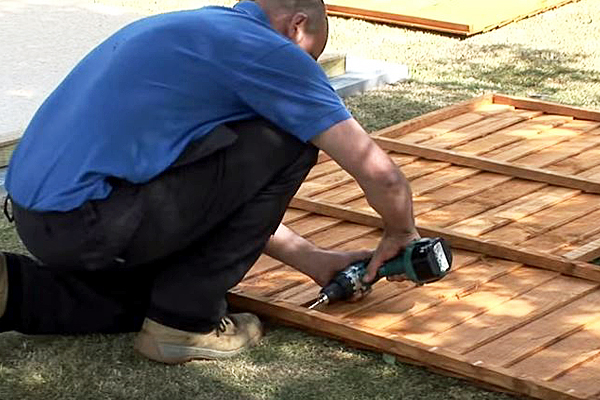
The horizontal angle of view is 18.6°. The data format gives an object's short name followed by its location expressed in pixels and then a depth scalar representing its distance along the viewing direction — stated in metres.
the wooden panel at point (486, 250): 5.14
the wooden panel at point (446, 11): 11.01
